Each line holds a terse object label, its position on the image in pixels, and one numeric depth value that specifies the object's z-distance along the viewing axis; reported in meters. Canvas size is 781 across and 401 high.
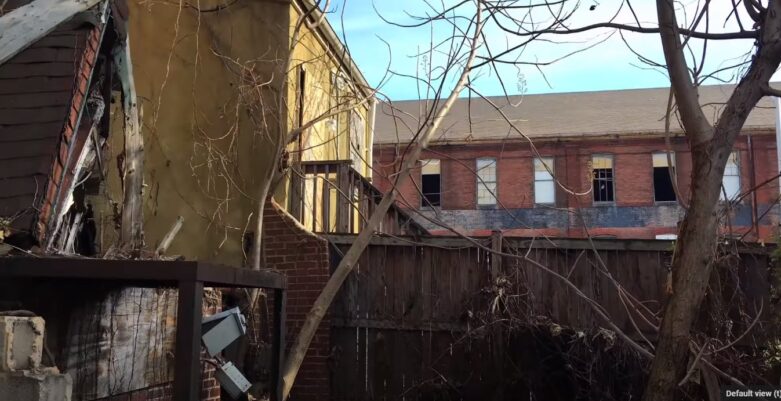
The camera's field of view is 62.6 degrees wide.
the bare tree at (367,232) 5.33
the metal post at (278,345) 4.63
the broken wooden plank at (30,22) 3.01
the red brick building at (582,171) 23.72
